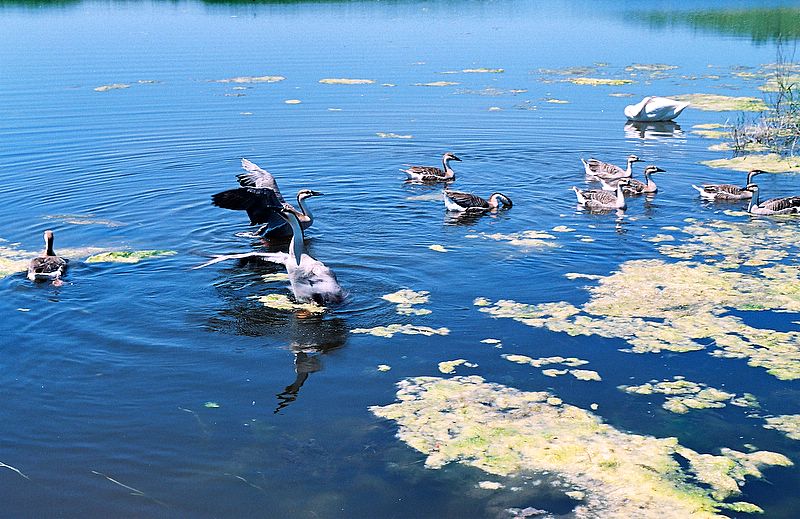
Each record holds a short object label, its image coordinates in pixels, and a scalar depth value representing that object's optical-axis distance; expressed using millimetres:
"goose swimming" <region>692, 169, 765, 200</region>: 14758
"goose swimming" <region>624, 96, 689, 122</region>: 21094
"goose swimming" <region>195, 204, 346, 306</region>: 10398
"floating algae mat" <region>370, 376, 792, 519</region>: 6676
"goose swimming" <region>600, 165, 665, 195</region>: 15391
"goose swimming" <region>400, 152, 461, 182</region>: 16266
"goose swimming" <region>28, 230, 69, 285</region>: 11094
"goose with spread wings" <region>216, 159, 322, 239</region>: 12742
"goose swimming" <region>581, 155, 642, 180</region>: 16141
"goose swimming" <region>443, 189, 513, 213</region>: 14391
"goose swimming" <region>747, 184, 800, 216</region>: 14039
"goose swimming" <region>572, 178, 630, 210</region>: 14500
